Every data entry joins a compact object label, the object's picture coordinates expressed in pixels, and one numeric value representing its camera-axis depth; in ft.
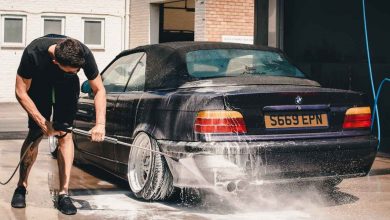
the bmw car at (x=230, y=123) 17.01
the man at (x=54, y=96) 17.38
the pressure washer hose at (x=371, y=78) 30.64
